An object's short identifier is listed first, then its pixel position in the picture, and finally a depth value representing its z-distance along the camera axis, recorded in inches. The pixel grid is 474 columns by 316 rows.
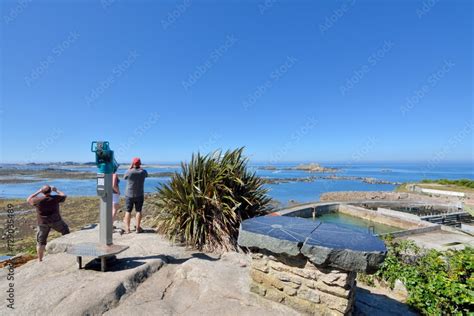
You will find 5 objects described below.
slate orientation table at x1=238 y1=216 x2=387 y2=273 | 90.2
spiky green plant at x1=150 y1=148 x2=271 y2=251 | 192.9
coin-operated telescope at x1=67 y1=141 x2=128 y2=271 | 143.9
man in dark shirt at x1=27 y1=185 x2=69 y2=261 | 166.6
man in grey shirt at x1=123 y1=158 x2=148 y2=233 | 201.2
